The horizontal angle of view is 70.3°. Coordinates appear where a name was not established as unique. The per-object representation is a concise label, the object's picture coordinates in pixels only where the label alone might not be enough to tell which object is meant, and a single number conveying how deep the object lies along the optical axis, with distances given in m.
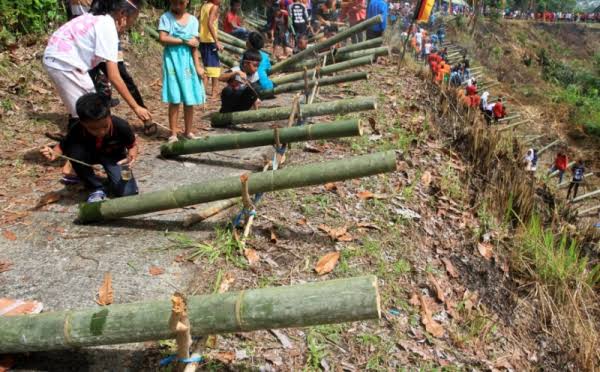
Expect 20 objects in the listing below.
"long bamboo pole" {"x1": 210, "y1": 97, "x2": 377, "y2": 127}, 5.76
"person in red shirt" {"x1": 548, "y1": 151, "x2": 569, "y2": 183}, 14.65
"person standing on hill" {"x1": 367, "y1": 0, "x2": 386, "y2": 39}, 11.17
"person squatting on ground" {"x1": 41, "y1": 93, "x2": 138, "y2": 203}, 3.55
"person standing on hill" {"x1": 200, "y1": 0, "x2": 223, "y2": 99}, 6.54
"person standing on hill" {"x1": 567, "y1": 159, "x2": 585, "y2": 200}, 13.53
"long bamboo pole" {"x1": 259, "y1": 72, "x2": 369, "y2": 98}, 7.11
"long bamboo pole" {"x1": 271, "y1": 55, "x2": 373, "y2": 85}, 7.93
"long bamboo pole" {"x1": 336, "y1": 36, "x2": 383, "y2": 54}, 9.39
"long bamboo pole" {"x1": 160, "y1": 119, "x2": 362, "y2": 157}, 4.56
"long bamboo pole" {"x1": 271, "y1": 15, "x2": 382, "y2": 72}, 8.73
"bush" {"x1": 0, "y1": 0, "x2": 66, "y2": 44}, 6.39
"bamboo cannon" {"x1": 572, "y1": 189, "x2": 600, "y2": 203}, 12.71
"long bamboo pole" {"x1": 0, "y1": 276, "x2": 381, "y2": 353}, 2.08
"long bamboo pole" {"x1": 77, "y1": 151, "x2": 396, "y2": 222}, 3.46
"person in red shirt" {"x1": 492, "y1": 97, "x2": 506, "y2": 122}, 15.03
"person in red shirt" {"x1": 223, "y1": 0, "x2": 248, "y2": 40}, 10.38
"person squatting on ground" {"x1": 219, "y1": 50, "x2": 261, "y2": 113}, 6.25
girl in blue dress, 4.87
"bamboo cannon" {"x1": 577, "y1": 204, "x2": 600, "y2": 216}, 11.89
